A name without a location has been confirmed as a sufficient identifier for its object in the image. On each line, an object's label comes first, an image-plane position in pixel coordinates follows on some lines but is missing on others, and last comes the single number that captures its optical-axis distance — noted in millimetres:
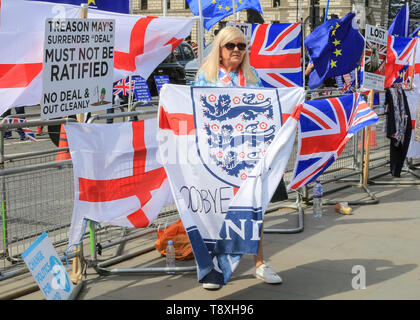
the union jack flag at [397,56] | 9508
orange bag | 6117
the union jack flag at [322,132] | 7031
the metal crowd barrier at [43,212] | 5449
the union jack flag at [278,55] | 8680
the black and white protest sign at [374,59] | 8977
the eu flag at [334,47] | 9141
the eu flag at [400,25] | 10406
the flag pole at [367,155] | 9322
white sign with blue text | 4664
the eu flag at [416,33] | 11883
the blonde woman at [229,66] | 5578
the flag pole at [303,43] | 8609
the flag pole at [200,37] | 6977
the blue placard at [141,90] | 15633
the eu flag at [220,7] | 9555
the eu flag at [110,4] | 6454
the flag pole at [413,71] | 9648
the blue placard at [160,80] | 17578
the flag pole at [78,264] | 5426
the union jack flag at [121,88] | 15500
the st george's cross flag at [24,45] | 5395
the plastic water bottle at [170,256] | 5836
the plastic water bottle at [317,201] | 7723
